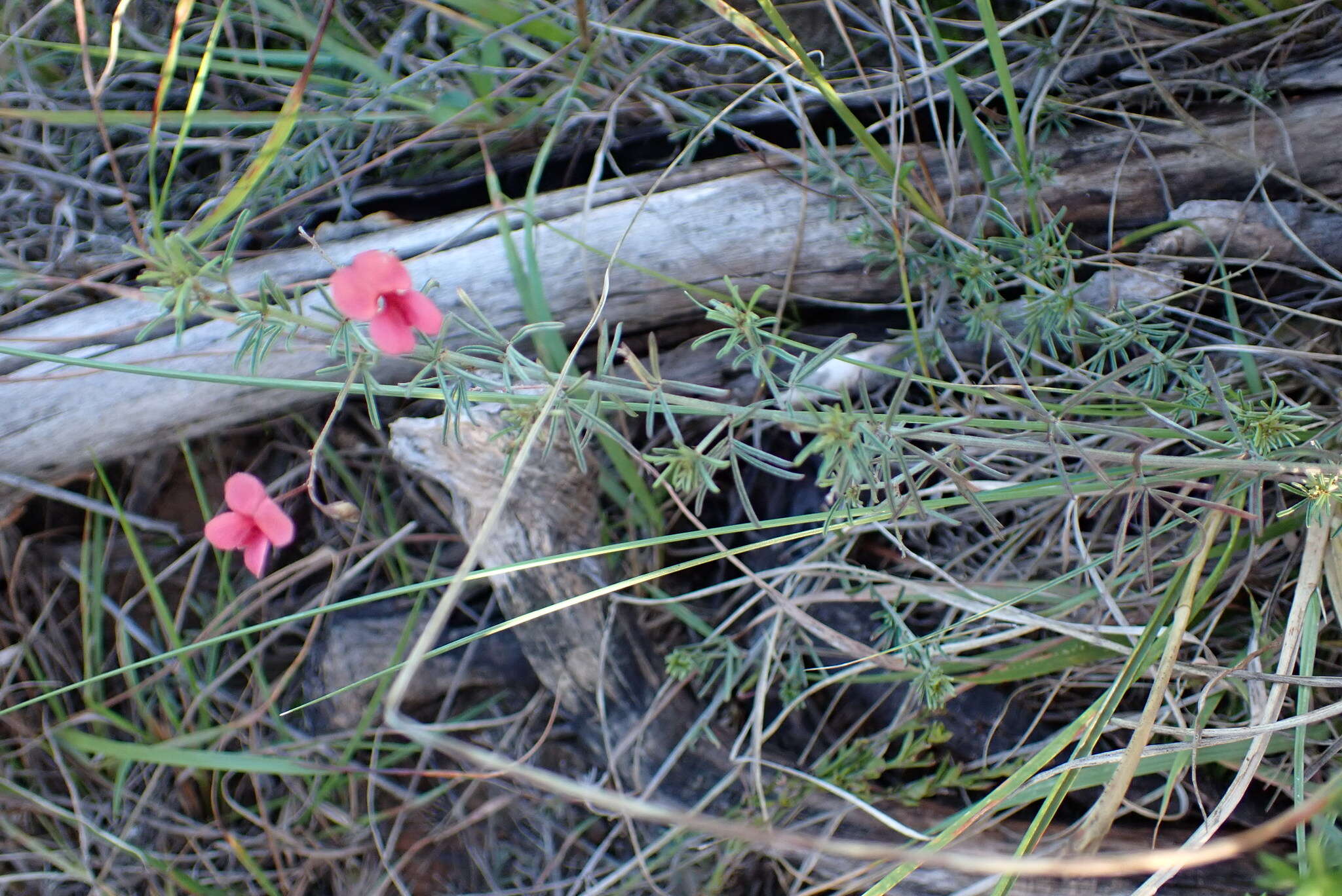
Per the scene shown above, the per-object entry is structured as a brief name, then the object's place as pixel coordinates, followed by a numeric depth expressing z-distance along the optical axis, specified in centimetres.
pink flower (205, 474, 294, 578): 42
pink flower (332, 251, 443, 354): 40
